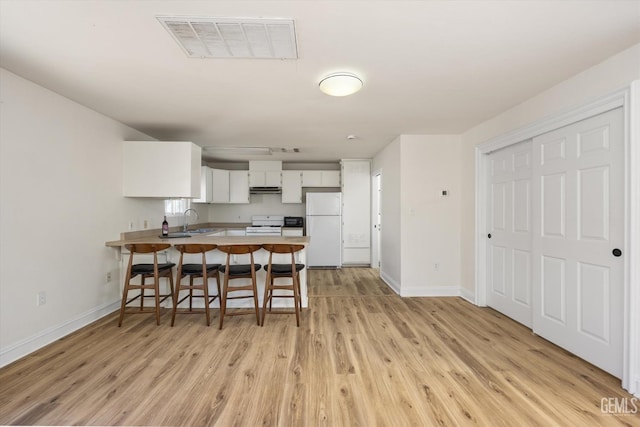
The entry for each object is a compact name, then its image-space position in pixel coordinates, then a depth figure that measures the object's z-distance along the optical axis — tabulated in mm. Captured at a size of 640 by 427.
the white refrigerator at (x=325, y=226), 5926
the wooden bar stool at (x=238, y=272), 2973
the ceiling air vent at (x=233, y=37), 1647
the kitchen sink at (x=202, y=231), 4743
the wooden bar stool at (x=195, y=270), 3006
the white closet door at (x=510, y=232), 2971
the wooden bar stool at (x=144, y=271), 2982
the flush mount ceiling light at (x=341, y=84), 2252
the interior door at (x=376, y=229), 6012
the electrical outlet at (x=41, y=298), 2477
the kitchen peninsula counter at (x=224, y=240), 3150
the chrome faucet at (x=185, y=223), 5077
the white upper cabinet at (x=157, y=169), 3596
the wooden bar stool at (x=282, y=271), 3020
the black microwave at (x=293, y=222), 6043
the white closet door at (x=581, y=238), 2055
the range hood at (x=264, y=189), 6141
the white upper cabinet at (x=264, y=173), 6066
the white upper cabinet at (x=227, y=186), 5762
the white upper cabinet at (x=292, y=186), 6156
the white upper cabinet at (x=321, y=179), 6203
